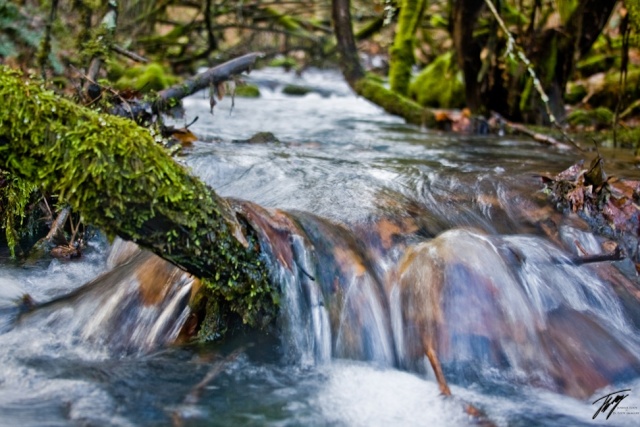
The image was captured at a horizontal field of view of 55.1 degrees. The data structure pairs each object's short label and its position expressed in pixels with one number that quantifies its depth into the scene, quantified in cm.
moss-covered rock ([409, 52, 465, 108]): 941
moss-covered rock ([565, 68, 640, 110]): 833
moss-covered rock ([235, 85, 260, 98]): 1090
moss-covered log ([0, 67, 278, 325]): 185
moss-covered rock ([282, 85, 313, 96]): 1190
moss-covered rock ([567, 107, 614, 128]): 792
